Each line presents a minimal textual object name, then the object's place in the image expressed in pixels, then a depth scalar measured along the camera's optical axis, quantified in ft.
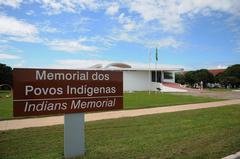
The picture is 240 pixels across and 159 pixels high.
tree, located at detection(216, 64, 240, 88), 124.87
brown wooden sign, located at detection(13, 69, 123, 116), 11.55
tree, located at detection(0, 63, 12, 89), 83.30
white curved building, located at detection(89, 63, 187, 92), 94.93
